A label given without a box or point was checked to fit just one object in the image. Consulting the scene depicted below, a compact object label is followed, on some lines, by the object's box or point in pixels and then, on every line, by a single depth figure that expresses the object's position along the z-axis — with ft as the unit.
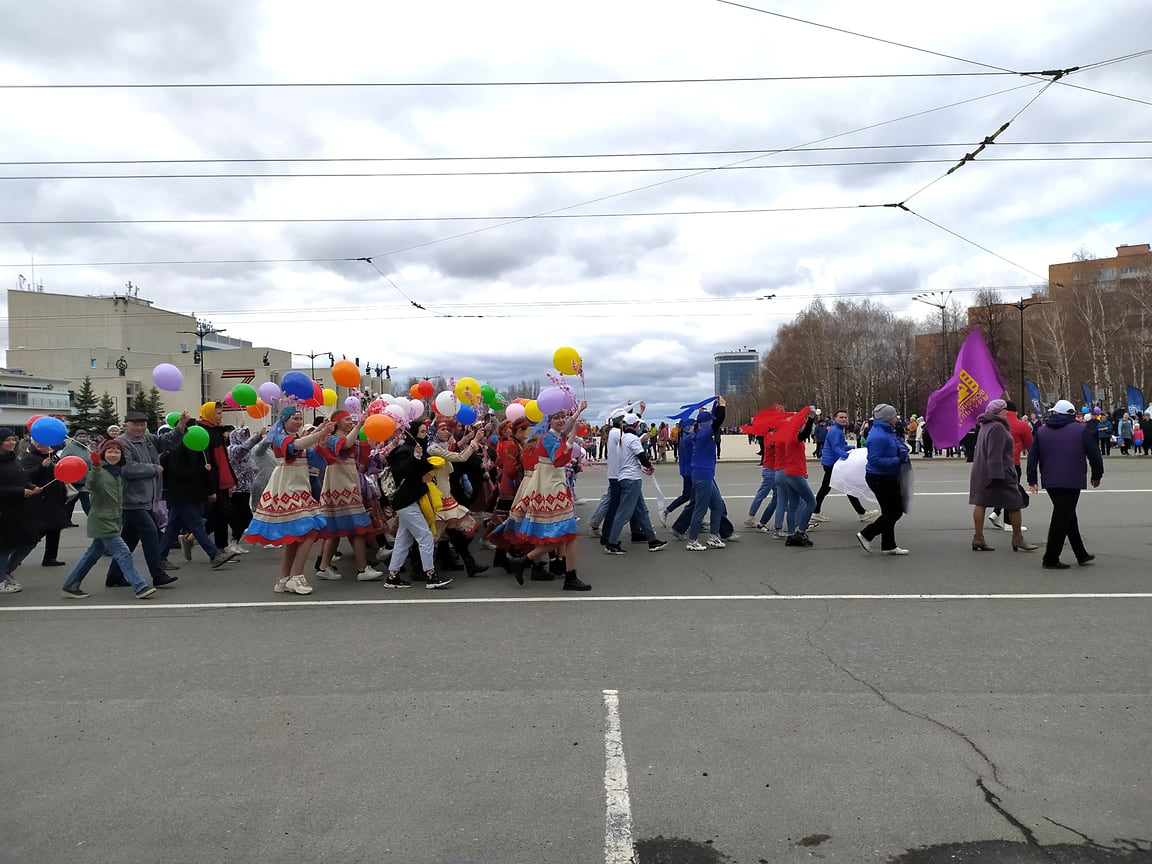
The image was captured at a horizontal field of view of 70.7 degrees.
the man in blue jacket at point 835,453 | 38.50
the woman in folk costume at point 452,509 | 27.17
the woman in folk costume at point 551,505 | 25.62
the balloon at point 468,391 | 35.22
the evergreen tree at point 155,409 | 204.81
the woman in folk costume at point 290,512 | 25.30
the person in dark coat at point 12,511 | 26.89
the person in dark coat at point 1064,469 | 26.73
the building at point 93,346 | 226.99
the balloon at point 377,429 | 24.21
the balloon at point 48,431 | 25.91
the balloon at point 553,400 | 25.48
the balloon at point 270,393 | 30.14
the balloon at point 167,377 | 29.12
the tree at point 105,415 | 180.93
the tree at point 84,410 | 192.03
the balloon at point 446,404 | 30.25
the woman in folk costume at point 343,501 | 27.07
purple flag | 34.73
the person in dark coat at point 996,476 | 29.94
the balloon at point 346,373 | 27.14
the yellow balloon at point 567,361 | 26.43
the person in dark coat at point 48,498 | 31.14
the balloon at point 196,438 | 28.04
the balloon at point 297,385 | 26.23
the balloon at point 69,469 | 24.91
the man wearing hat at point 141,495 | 26.78
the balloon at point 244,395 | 28.48
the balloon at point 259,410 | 30.50
